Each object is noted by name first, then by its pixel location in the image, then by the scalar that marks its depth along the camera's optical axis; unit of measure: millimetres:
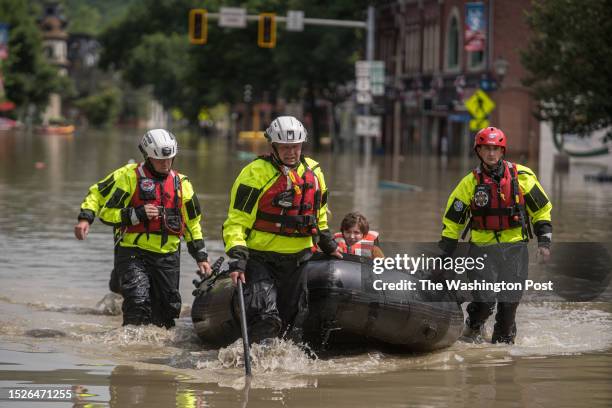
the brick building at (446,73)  58406
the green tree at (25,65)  107812
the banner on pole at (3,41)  92250
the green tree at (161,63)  132250
